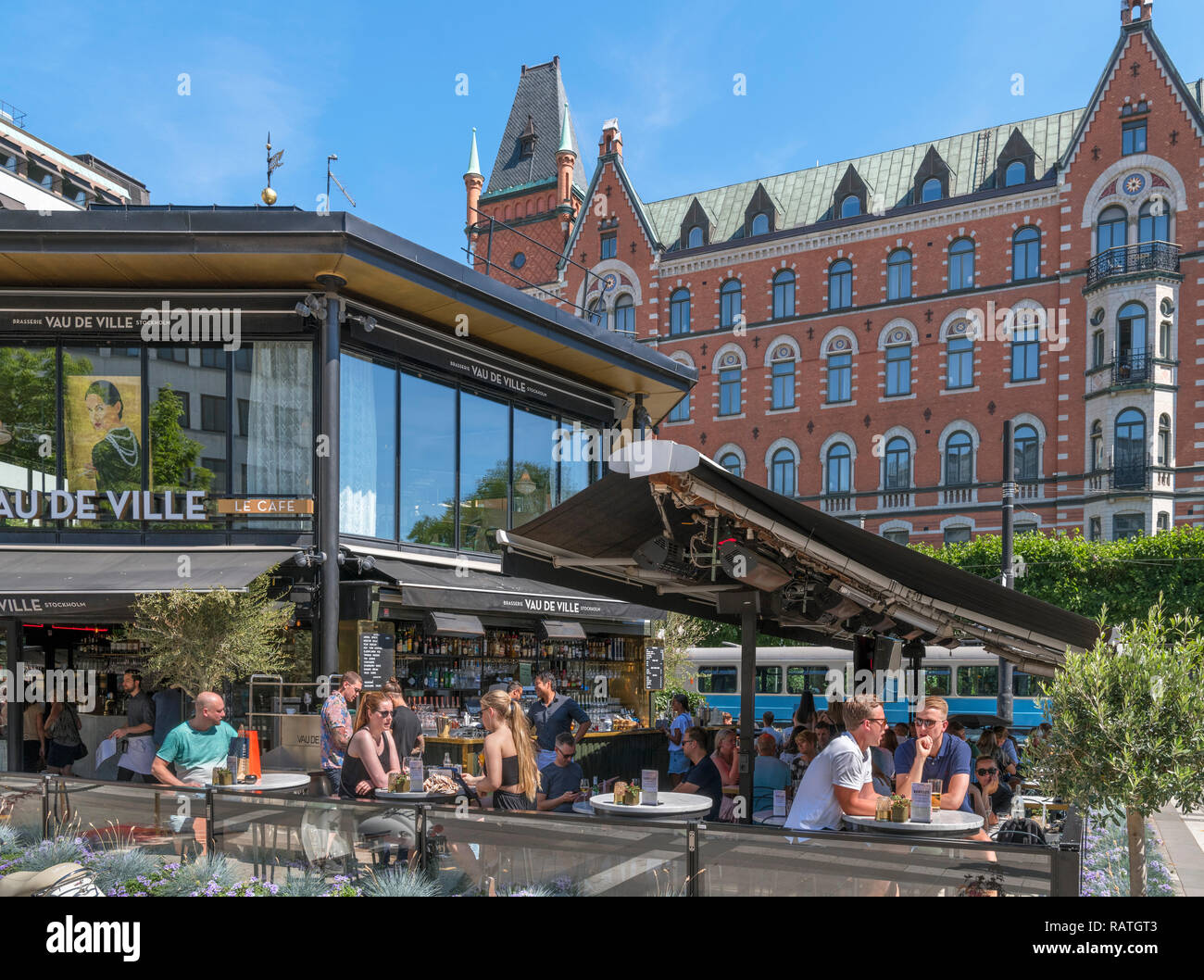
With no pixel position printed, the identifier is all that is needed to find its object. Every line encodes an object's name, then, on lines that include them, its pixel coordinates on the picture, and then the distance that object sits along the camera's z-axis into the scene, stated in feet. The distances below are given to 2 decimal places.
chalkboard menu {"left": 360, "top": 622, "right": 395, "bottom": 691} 46.96
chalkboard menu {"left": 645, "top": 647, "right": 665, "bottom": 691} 65.54
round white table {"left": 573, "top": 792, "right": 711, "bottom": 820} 25.35
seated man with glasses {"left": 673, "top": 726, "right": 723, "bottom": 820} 29.84
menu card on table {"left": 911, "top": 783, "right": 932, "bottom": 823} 22.41
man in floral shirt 33.45
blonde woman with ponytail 25.40
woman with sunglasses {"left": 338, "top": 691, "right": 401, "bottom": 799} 27.27
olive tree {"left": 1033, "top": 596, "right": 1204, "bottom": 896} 16.48
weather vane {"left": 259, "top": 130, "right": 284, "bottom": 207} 59.21
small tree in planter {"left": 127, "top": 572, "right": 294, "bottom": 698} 40.04
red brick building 108.68
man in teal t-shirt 26.53
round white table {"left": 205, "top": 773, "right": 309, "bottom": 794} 29.14
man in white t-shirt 20.98
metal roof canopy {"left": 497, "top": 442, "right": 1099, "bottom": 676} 23.26
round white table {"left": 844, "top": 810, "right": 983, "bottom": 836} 21.45
